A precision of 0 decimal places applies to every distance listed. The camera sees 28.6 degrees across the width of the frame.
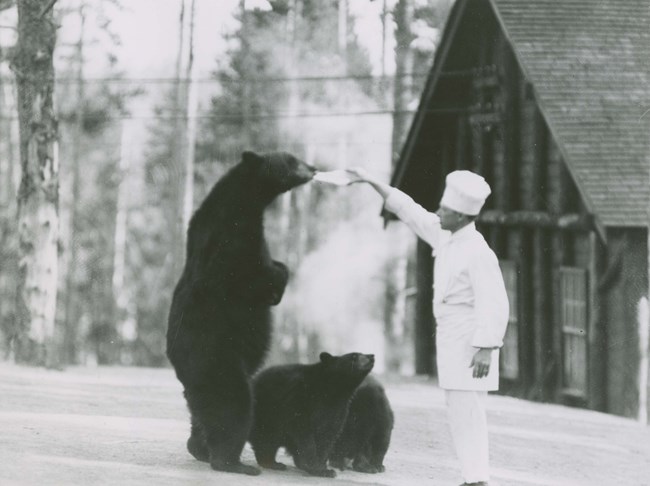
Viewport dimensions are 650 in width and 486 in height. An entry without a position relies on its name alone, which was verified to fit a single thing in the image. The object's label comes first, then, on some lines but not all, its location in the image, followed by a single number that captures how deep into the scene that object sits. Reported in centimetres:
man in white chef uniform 793
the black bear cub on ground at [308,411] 906
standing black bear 880
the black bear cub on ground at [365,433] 959
